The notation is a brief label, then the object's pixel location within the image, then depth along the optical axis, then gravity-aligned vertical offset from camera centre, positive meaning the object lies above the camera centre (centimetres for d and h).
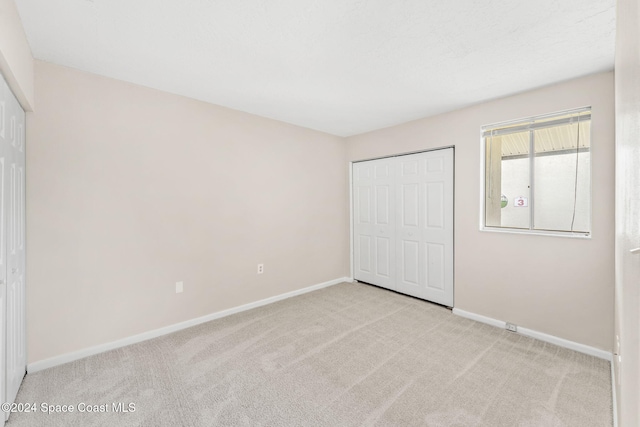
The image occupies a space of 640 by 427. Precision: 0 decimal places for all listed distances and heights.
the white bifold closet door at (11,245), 160 -22
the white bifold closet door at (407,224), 347 -20
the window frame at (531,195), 240 +20
